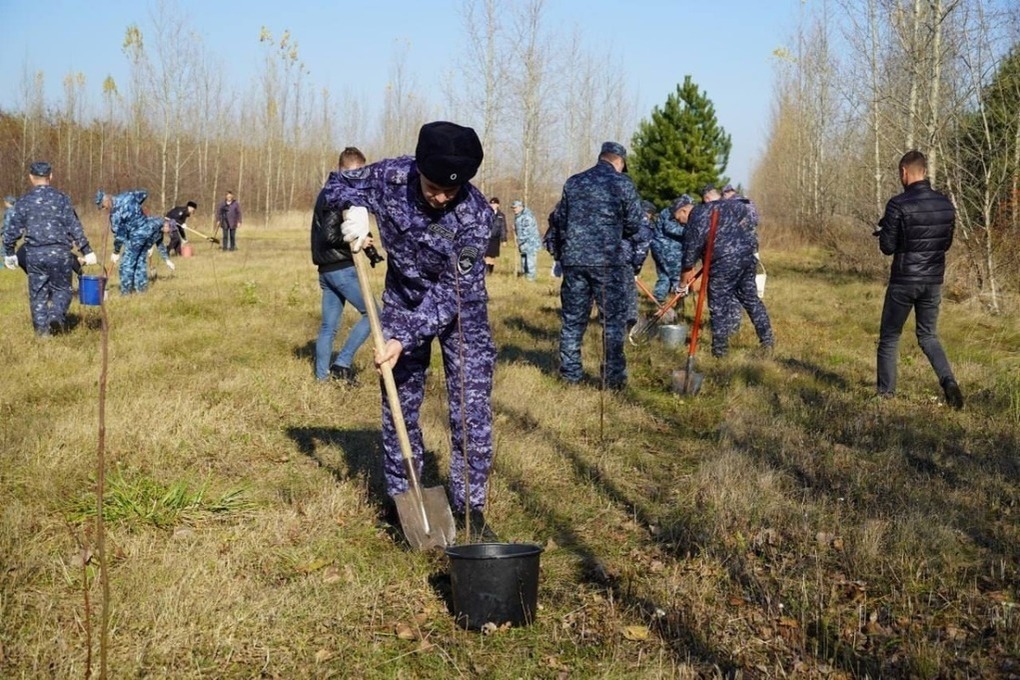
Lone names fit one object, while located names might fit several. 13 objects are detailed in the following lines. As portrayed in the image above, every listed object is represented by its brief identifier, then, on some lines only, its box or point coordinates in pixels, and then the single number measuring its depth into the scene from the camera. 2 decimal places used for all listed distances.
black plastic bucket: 3.68
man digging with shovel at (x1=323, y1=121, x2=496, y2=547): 4.23
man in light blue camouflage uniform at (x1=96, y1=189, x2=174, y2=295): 15.35
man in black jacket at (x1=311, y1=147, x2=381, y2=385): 7.55
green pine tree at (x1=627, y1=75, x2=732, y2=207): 37.25
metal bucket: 11.32
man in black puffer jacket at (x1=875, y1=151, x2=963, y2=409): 7.69
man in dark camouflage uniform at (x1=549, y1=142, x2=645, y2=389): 8.09
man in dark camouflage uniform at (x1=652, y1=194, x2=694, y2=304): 15.02
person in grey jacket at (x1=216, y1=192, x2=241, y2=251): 29.05
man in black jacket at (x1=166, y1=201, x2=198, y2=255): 22.48
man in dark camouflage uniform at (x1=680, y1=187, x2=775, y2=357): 10.56
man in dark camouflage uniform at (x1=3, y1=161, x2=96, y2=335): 10.14
